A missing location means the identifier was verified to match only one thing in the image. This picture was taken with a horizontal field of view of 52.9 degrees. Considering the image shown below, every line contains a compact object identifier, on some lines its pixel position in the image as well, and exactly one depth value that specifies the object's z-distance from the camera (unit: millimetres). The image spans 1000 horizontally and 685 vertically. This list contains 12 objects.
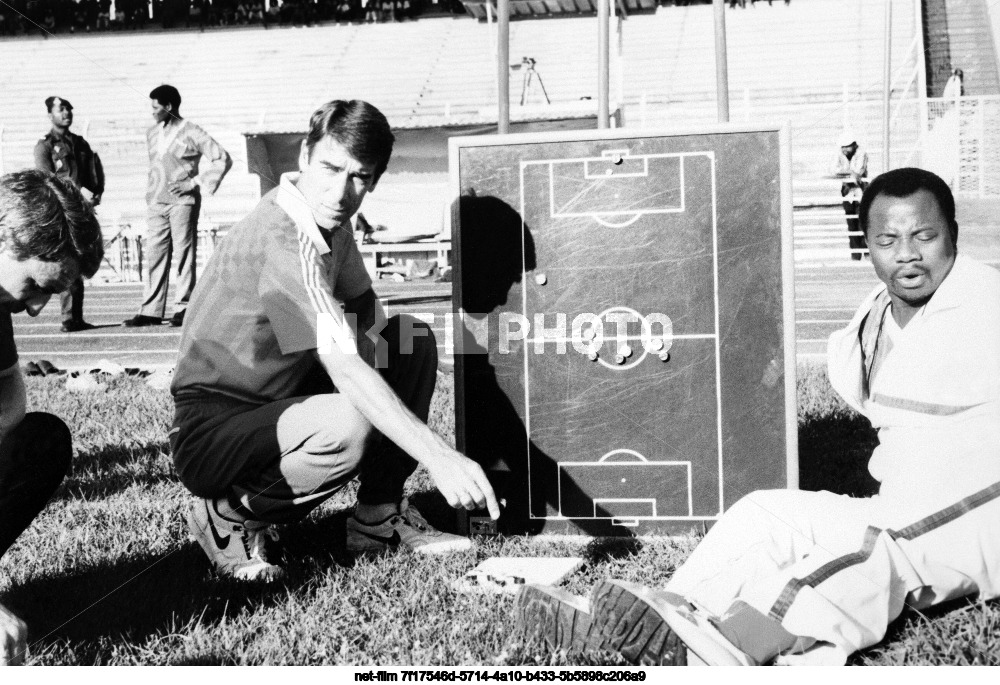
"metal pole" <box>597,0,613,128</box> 3135
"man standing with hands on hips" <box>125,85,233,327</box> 7828
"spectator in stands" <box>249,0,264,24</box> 30109
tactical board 2857
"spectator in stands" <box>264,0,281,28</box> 30344
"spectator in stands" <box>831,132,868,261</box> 13195
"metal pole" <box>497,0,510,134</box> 3098
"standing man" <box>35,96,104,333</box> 7875
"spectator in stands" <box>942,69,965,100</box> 11305
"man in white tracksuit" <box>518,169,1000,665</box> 2000
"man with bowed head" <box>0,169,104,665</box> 2021
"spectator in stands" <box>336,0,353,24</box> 30625
